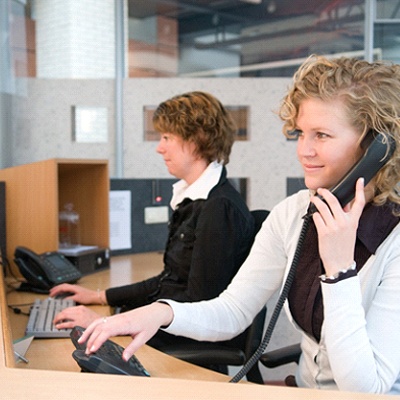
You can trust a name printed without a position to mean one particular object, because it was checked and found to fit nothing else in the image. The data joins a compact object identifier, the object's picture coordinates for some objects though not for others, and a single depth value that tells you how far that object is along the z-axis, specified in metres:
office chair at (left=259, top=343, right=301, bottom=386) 1.60
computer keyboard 1.46
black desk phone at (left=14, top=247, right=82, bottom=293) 2.02
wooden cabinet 2.22
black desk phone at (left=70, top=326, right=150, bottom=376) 0.95
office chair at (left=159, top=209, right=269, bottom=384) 1.56
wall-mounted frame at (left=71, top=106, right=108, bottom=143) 3.81
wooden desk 0.78
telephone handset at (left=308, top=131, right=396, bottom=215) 1.10
